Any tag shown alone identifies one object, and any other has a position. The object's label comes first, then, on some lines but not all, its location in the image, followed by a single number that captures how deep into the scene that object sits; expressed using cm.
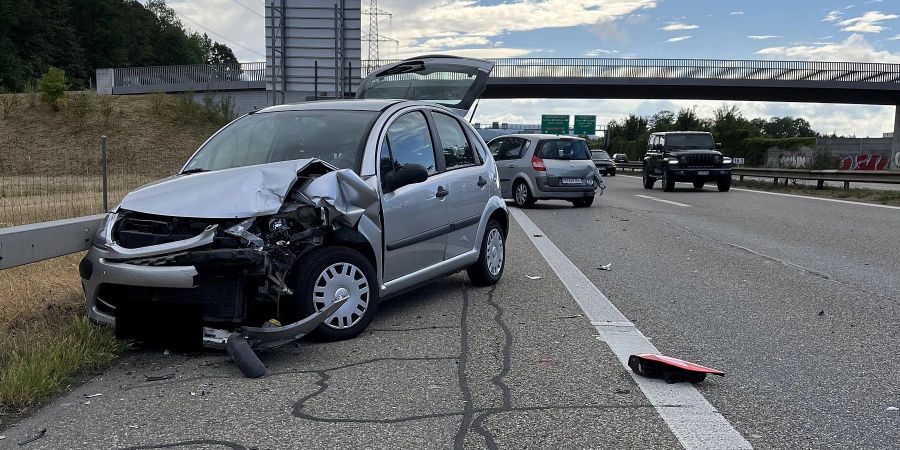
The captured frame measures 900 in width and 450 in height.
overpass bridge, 4712
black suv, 2622
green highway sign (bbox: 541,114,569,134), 7981
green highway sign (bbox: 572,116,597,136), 8169
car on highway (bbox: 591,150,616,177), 4544
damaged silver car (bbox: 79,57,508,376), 452
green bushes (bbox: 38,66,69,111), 4209
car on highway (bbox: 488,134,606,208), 1817
